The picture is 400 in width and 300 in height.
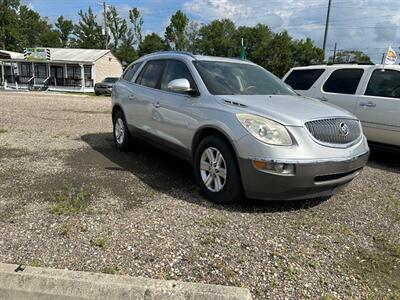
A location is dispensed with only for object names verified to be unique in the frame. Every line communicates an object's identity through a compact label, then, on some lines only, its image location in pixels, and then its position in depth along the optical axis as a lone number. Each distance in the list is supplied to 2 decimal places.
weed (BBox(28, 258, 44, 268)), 3.03
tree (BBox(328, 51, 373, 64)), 69.81
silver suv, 3.88
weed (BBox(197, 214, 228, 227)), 3.83
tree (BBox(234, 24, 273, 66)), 67.31
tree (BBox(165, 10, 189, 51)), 61.94
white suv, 6.56
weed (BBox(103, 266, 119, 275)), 2.96
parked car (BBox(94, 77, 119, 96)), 30.04
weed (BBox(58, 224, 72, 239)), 3.53
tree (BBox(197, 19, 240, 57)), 67.25
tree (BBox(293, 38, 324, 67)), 59.66
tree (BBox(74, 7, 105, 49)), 65.39
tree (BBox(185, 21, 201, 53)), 65.25
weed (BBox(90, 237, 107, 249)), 3.35
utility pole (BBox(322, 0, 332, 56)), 28.17
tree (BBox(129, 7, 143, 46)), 67.94
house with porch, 37.47
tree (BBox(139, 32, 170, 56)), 62.48
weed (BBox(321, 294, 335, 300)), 2.75
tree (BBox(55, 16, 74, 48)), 73.00
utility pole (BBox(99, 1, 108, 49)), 51.56
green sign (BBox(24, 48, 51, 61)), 37.88
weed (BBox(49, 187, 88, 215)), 4.00
